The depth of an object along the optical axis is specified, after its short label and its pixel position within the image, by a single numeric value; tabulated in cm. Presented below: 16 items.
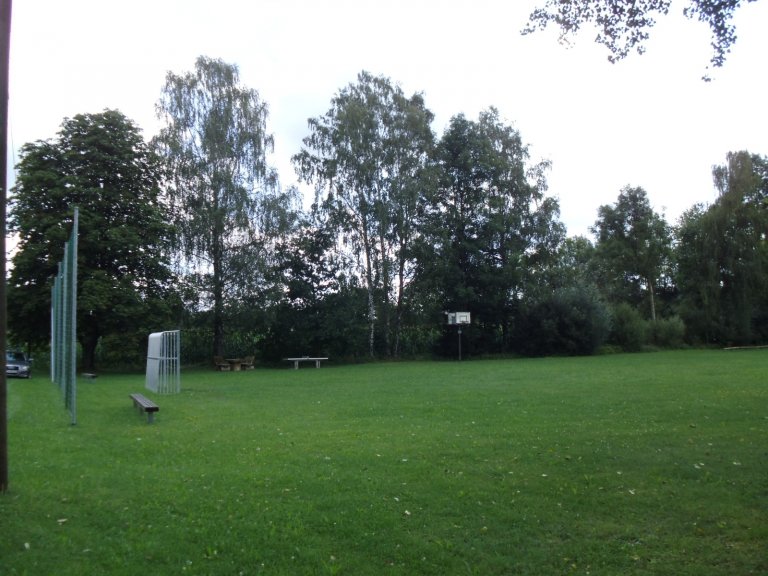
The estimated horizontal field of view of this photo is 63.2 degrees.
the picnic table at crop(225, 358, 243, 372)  3284
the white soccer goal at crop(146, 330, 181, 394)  1822
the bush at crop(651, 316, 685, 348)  4634
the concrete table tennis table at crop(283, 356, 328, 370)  3419
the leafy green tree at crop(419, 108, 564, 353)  4091
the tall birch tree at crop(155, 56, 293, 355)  3397
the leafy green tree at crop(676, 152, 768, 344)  4569
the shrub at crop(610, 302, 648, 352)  4472
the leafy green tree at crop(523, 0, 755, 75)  752
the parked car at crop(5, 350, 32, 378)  2702
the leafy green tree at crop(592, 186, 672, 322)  5478
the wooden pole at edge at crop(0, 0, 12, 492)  594
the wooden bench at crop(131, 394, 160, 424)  1176
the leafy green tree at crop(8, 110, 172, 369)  2797
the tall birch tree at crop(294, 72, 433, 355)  3766
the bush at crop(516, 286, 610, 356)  4031
